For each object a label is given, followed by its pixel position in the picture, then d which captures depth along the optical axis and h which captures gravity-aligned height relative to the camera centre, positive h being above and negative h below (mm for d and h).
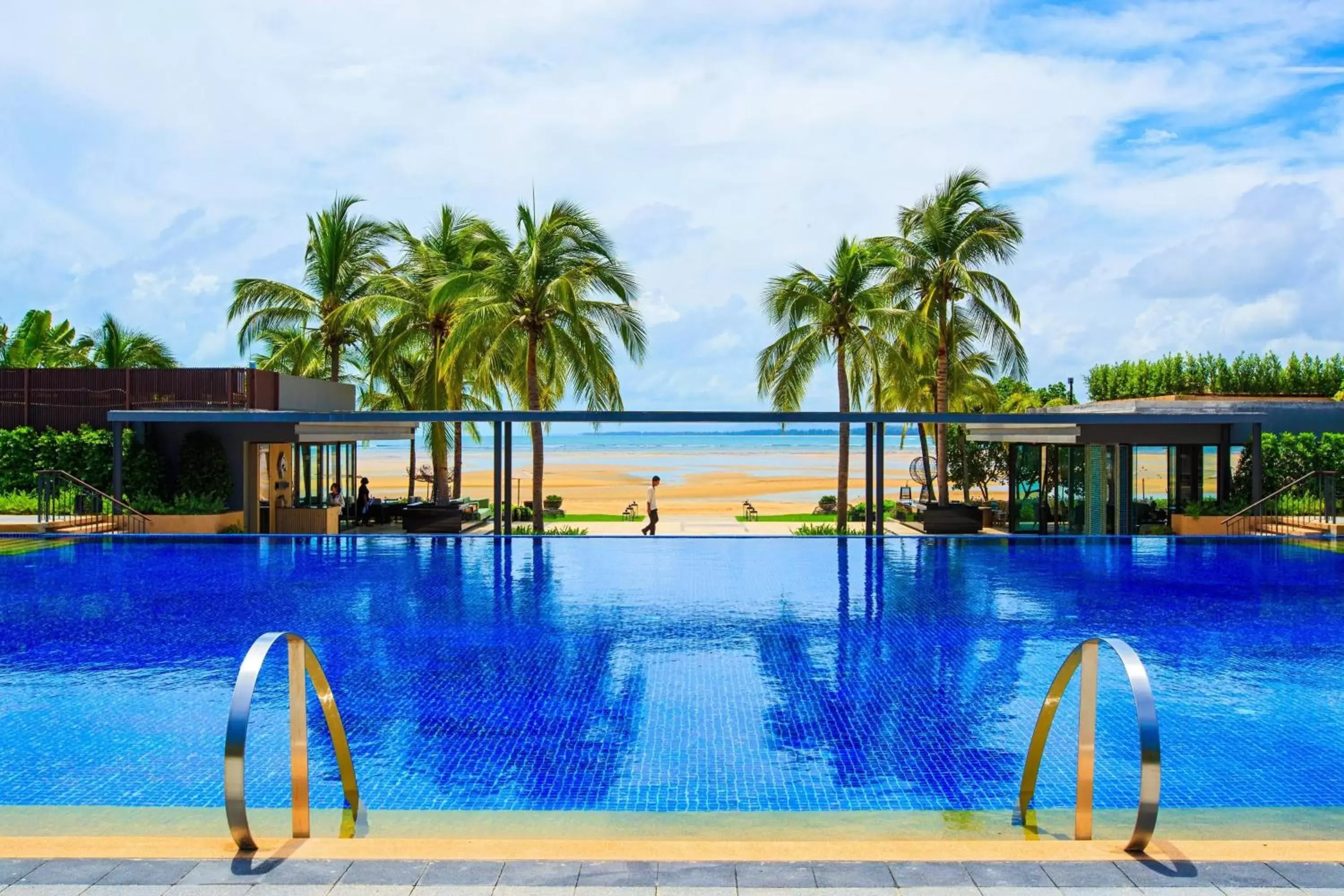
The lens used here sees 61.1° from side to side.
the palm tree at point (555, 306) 22516 +2774
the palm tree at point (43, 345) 31094 +2991
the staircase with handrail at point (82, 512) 20047 -1211
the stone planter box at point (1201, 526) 20750 -1513
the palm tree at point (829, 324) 24312 +2591
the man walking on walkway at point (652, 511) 21328 -1260
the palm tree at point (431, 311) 24781 +2996
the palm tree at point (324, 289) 27484 +3789
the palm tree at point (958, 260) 24094 +3929
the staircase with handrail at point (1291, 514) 20281 -1328
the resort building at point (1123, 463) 20641 -389
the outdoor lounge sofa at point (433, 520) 22391 -1474
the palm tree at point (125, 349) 31688 +2832
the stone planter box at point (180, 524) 20484 -1417
